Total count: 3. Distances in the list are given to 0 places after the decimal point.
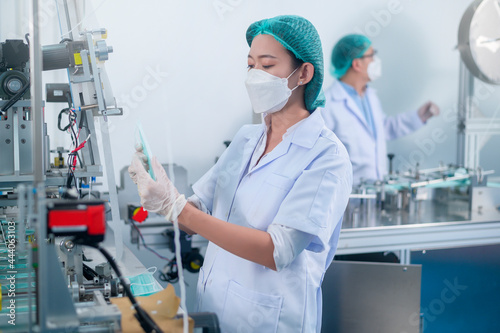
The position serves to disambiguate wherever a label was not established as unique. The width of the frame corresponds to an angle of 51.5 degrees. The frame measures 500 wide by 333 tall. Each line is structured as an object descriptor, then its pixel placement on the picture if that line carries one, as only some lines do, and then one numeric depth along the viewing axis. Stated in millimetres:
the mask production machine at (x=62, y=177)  867
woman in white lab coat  1191
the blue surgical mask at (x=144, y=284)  1353
